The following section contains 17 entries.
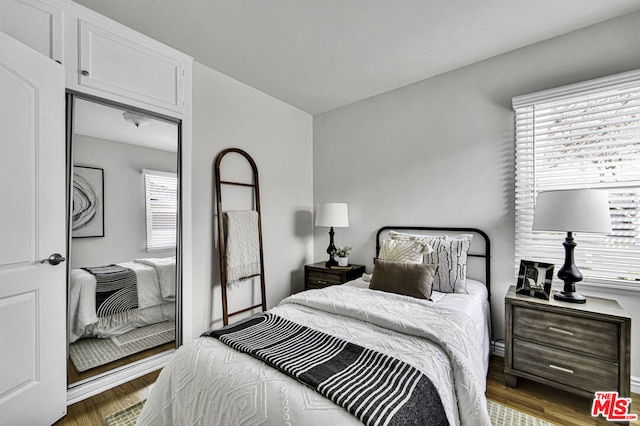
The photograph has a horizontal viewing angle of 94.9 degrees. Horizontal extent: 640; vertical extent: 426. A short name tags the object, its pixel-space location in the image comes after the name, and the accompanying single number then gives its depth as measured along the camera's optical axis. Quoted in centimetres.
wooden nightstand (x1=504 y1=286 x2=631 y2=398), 170
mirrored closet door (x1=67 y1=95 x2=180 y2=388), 197
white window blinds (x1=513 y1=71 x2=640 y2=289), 198
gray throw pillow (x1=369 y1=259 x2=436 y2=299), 210
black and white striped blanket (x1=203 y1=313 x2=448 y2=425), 97
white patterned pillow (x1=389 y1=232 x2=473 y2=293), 228
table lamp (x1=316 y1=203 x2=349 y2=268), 325
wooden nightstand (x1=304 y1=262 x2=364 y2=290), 309
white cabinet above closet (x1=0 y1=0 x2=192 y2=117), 176
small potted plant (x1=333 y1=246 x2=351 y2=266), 328
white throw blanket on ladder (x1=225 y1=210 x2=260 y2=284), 277
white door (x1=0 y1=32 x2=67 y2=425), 155
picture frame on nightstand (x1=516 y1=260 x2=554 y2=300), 203
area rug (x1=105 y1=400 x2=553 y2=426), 171
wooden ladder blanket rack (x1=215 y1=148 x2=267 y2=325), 271
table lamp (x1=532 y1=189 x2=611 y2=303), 180
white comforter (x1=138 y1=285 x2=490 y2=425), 102
